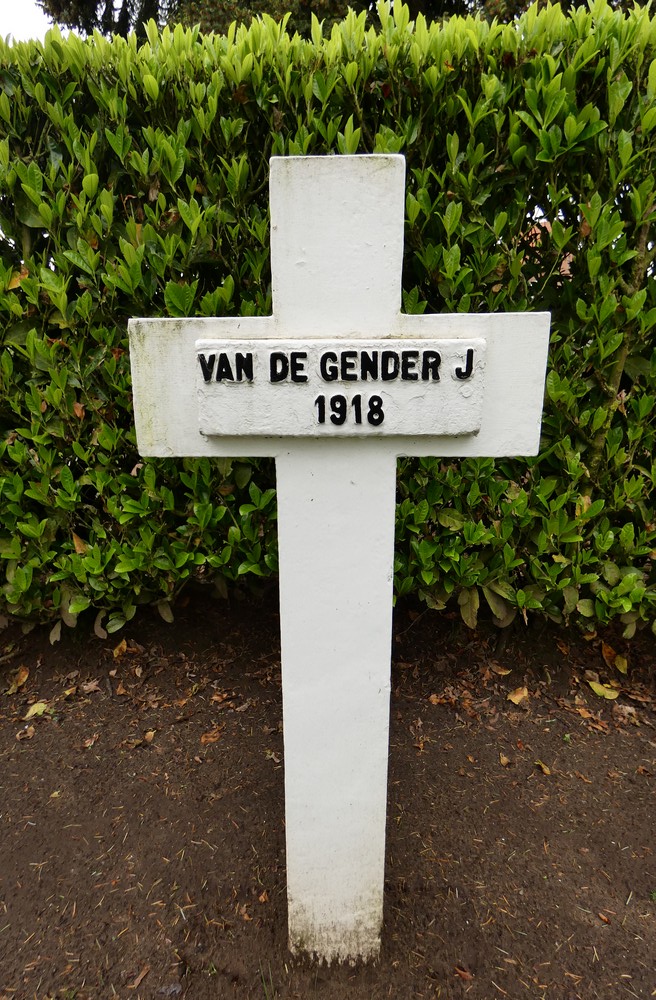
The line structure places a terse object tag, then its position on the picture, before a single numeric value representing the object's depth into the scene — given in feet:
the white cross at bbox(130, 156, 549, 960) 4.80
